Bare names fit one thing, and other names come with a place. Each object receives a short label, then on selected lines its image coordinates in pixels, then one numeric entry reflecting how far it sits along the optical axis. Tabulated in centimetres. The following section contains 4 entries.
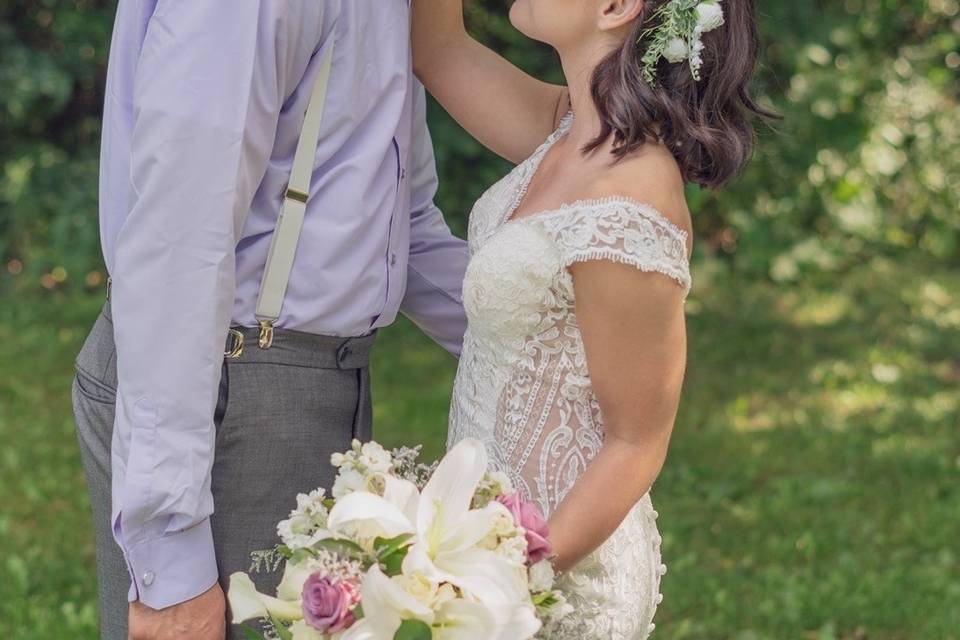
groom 293
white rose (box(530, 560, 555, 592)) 284
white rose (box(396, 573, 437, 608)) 274
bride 304
